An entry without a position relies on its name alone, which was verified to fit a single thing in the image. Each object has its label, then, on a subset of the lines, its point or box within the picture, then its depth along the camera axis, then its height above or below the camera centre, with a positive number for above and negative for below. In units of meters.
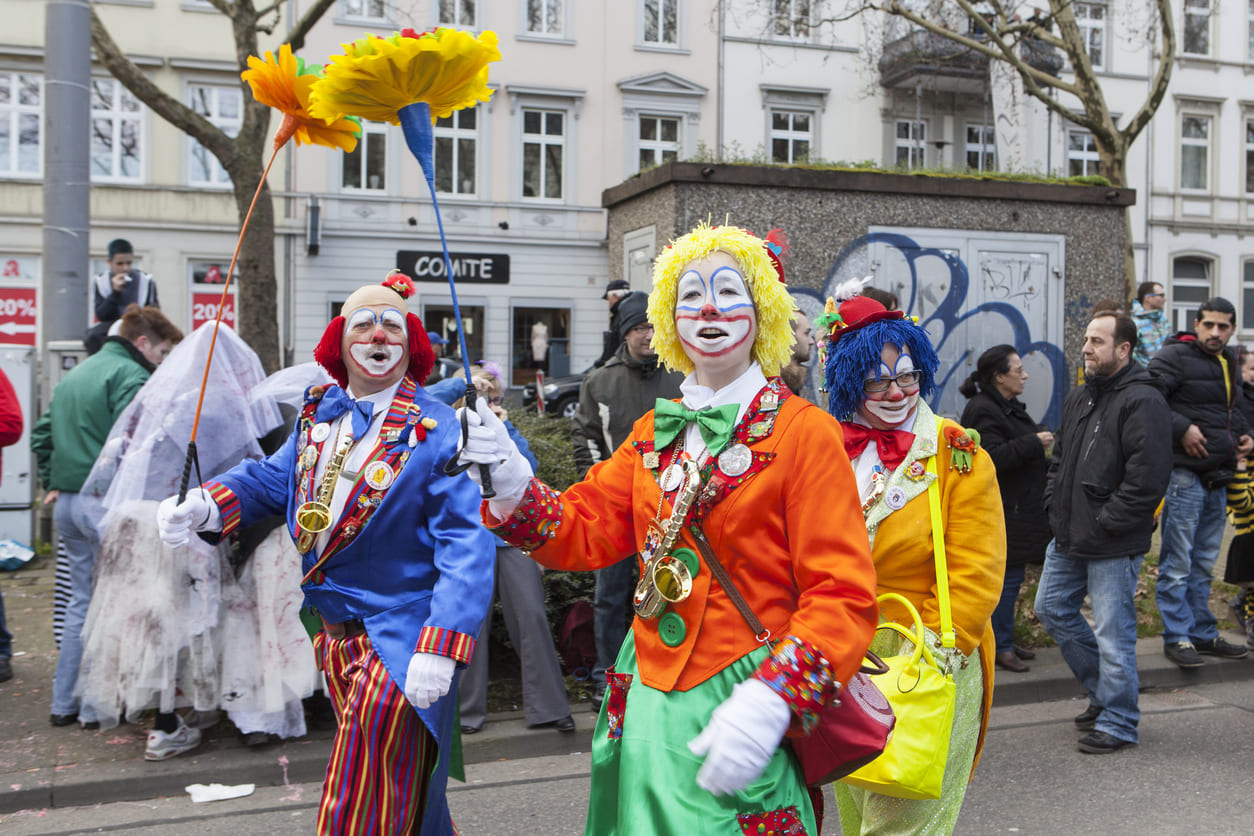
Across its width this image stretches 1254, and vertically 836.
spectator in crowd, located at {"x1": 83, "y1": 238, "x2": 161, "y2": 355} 8.18 +0.89
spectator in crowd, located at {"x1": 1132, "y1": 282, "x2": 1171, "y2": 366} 10.21 +0.85
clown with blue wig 3.27 -0.29
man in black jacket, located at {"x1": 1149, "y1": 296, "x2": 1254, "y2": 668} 6.58 -0.23
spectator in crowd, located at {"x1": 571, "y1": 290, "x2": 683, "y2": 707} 5.67 +0.00
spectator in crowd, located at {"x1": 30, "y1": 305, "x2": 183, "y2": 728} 5.49 -0.15
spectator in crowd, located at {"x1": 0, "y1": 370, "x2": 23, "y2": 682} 5.97 -0.09
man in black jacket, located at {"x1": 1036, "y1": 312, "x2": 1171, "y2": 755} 5.04 -0.47
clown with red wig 2.99 -0.38
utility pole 7.41 +1.69
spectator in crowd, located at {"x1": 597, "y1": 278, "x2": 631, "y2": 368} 6.48 +0.52
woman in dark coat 5.99 -0.24
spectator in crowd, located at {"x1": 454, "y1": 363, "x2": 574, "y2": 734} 5.40 -1.21
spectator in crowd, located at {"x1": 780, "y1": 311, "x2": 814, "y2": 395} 5.21 +0.25
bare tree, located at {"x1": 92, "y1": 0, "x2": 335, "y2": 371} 9.14 +2.18
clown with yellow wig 2.21 -0.31
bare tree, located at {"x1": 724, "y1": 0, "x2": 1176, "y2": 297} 14.07 +4.48
